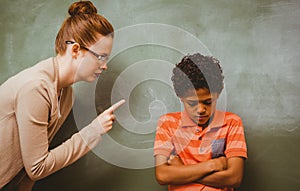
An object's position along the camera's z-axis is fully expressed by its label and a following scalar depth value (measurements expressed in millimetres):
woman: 1359
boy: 1381
